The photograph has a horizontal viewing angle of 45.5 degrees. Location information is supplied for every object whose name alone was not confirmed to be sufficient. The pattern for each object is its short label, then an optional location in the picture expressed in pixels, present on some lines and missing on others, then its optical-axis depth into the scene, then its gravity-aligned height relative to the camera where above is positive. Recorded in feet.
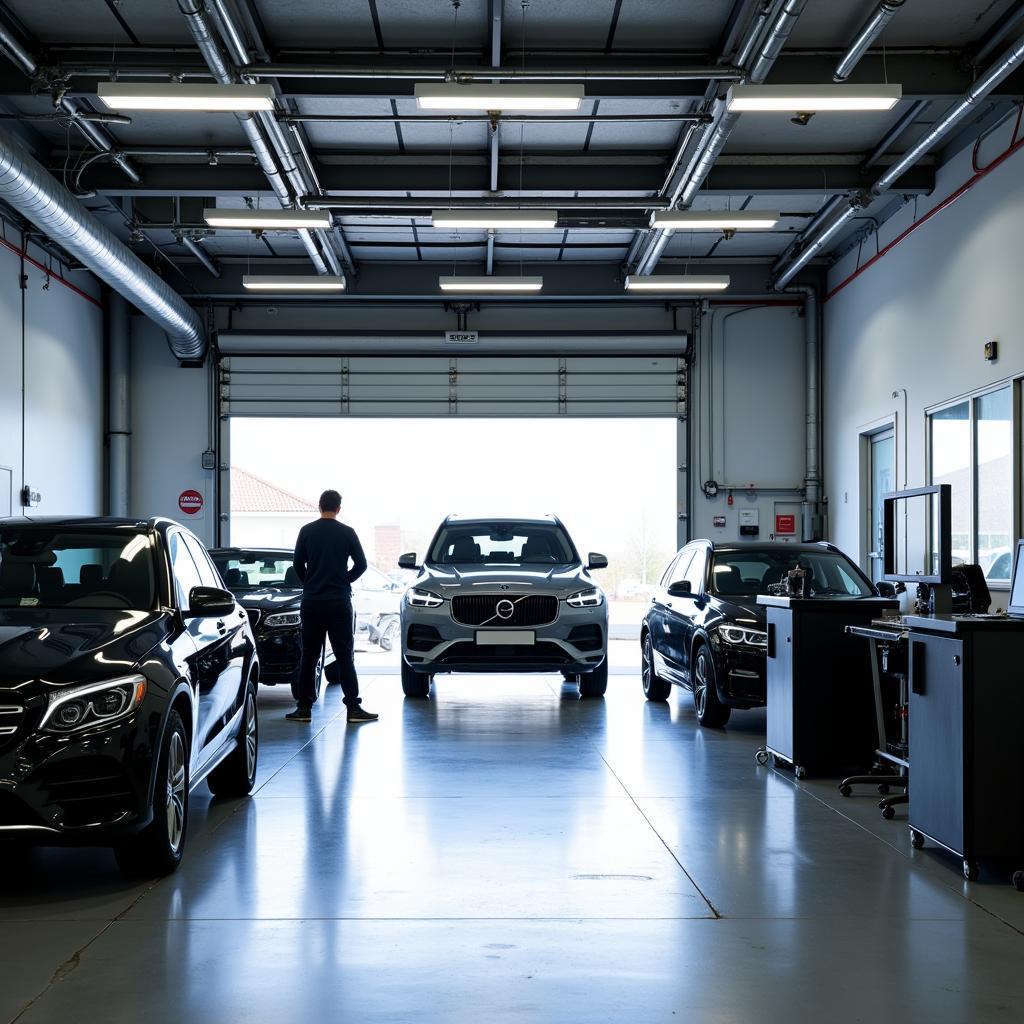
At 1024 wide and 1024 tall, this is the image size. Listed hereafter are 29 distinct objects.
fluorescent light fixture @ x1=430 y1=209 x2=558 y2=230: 42.24 +10.87
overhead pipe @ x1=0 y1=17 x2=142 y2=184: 33.63 +13.33
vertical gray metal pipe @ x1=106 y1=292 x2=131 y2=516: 60.49 +5.97
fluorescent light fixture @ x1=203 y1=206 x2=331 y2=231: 43.14 +11.06
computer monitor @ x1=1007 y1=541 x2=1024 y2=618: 17.78 -0.82
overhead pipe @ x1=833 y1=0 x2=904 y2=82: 30.50 +13.19
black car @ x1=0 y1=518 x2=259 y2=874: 14.55 -2.02
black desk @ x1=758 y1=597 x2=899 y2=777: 24.50 -3.09
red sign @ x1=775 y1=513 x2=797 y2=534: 61.67 +0.40
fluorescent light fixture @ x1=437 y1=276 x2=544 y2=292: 50.60 +10.25
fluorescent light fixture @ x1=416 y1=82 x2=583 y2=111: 29.86 +10.72
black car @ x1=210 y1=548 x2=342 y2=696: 36.40 -2.72
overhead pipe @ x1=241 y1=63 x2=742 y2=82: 33.76 +12.79
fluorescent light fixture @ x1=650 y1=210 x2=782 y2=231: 42.93 +11.05
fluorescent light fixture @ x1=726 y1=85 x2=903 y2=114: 30.91 +11.09
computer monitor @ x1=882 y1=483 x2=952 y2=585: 43.96 -0.04
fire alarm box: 61.93 +0.50
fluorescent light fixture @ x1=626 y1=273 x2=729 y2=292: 49.93 +10.28
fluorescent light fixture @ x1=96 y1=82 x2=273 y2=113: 30.66 +10.96
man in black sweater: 32.40 -1.30
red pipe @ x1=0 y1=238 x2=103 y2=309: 47.58 +10.98
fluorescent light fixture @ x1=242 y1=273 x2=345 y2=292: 51.24 +10.48
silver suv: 35.37 -2.65
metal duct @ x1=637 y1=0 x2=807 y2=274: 30.01 +12.56
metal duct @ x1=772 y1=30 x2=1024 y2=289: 33.35 +12.63
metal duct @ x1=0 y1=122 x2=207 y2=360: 36.11 +10.15
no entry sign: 62.54 +1.45
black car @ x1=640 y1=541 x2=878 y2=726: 30.48 -2.12
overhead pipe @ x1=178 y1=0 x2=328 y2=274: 29.50 +12.46
